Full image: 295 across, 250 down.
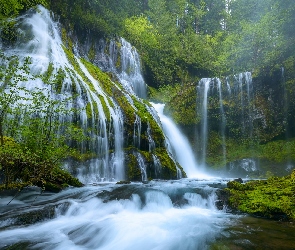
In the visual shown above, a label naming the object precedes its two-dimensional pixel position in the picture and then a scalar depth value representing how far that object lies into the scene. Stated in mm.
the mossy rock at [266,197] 5902
